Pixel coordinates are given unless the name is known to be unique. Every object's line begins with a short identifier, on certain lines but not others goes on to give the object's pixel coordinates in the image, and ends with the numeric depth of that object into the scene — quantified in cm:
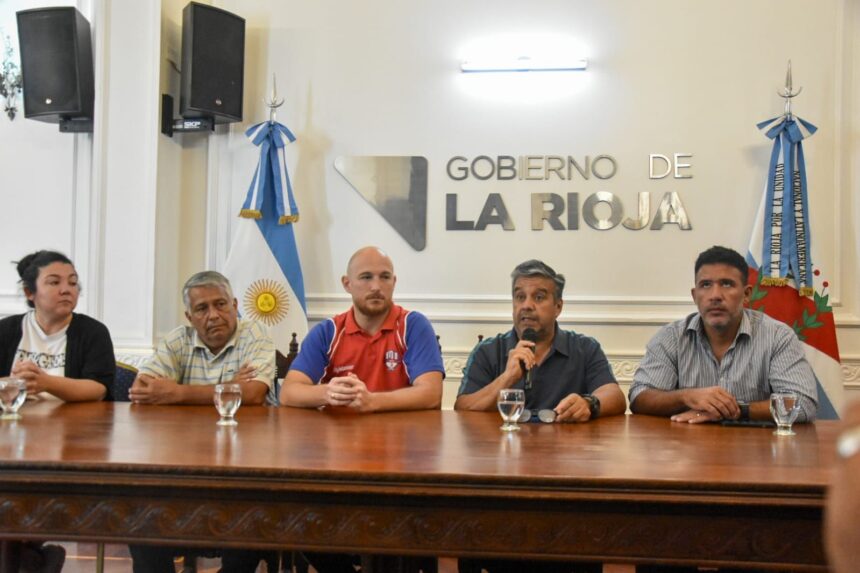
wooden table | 148
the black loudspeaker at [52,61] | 437
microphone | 284
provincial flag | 414
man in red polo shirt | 290
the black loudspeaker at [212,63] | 437
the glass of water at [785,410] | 217
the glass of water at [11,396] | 227
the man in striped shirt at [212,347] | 295
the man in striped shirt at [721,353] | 265
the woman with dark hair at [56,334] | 296
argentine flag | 449
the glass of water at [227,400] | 221
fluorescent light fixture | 456
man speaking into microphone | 282
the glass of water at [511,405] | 218
